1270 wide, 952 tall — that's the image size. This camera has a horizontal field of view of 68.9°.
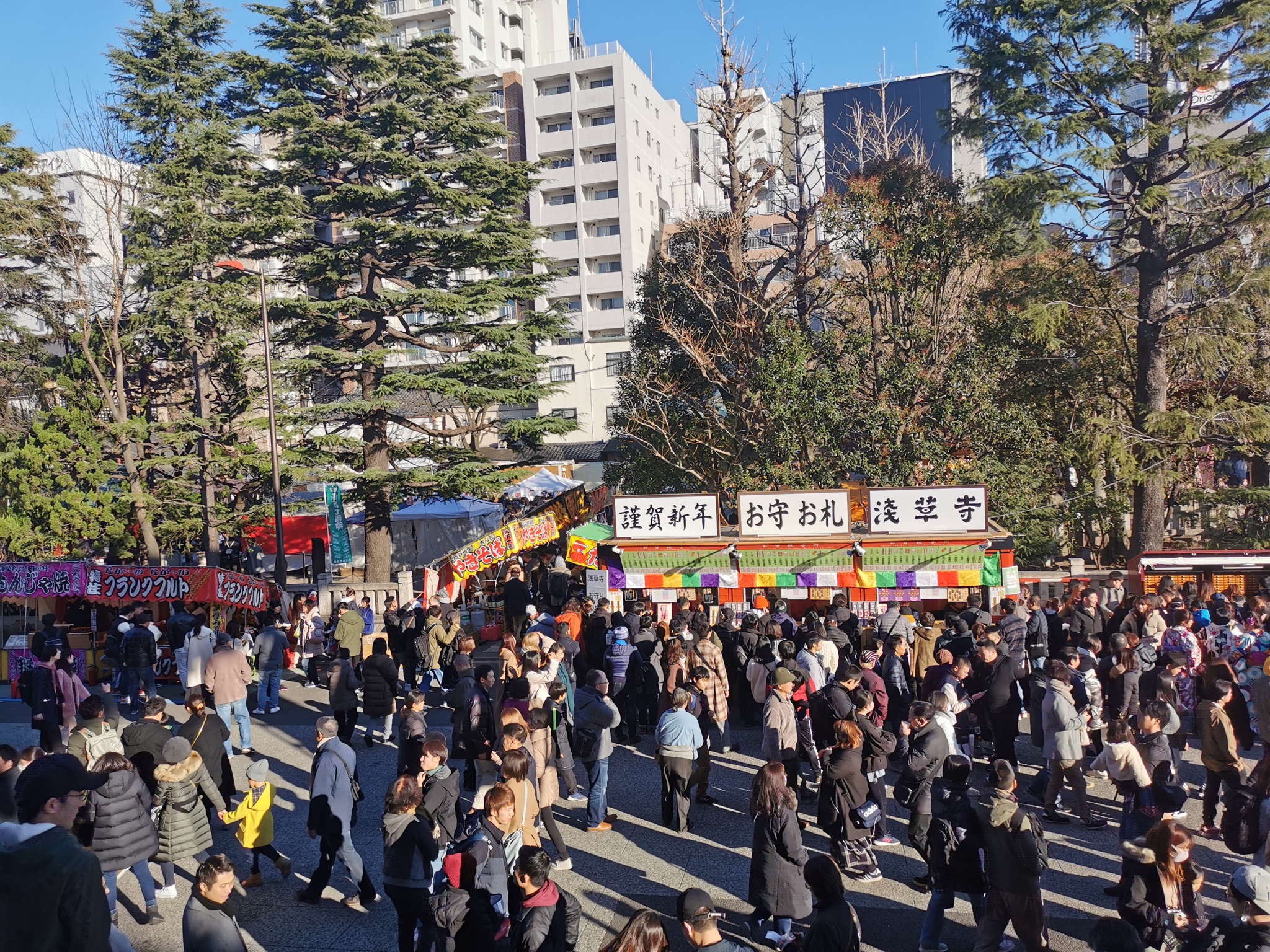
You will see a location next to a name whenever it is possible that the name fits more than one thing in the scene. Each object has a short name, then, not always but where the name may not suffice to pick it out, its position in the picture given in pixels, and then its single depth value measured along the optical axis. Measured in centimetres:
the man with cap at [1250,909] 427
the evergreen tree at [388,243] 2203
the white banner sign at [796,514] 1508
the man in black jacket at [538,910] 479
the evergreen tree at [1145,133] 1894
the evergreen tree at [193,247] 2261
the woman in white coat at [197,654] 1201
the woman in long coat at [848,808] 715
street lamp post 1939
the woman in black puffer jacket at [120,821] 641
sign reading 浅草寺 1438
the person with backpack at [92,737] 776
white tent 2478
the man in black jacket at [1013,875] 553
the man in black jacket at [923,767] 681
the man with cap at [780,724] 842
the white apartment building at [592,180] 4675
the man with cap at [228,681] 1038
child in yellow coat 706
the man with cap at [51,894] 387
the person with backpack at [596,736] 830
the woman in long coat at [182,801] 677
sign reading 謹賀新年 1563
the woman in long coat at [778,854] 609
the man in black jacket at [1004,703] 910
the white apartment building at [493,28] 5203
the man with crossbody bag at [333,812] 678
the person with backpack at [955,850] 589
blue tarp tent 2488
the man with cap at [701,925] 427
